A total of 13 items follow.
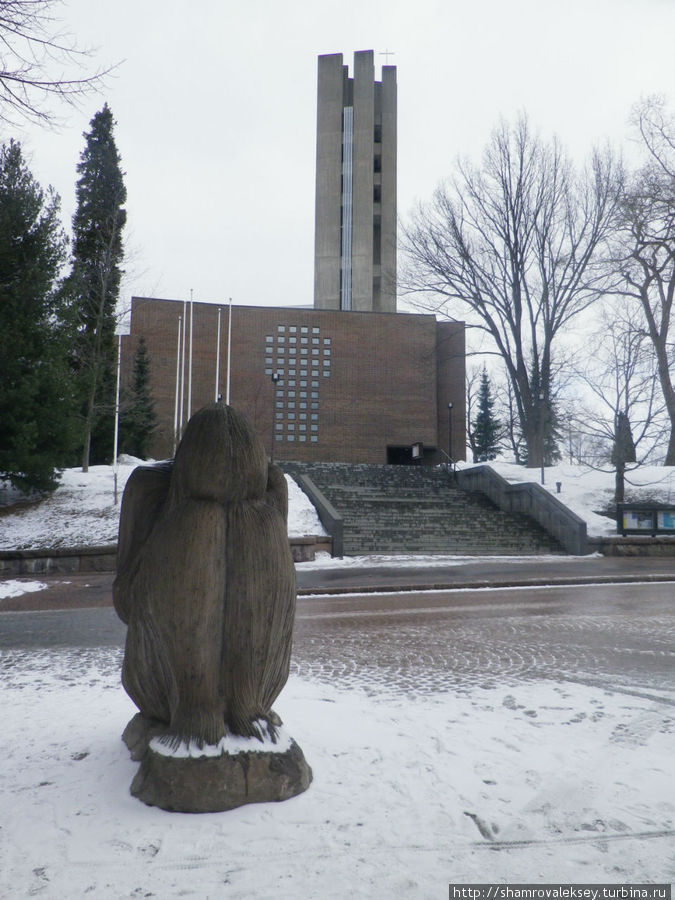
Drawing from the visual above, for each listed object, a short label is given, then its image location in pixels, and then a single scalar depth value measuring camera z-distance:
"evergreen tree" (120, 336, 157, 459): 31.22
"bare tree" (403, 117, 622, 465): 28.72
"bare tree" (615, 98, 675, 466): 24.92
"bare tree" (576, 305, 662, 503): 22.92
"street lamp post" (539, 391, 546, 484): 26.98
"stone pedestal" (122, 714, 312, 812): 3.00
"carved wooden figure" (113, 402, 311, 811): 3.15
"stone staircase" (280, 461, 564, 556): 19.75
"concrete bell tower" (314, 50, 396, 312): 56.06
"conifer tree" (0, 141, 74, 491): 17.31
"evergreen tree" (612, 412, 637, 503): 22.59
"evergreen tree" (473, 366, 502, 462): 56.03
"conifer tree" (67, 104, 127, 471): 22.86
